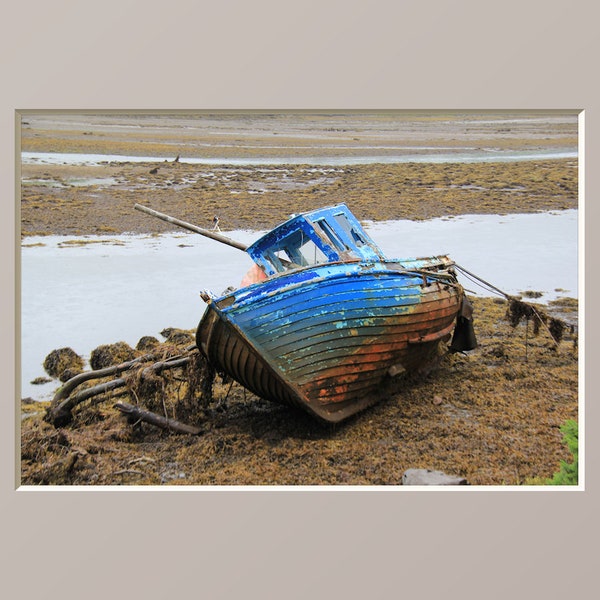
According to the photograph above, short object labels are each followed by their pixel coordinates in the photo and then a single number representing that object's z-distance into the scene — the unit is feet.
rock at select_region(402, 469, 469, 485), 27.84
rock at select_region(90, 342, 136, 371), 37.29
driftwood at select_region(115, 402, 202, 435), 32.27
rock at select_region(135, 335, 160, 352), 39.19
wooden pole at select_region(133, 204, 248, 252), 35.60
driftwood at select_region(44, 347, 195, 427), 33.27
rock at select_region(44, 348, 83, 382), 35.29
